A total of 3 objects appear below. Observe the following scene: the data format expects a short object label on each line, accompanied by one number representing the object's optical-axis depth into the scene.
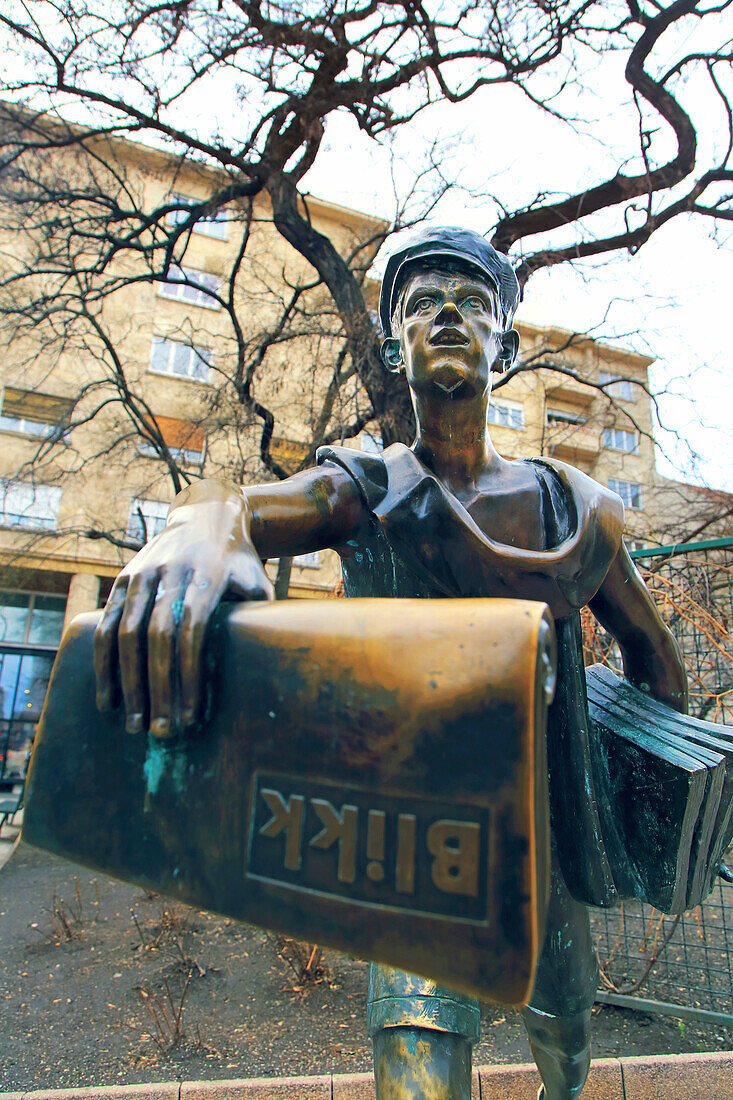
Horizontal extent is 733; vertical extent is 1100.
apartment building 8.65
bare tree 6.39
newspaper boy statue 1.16
